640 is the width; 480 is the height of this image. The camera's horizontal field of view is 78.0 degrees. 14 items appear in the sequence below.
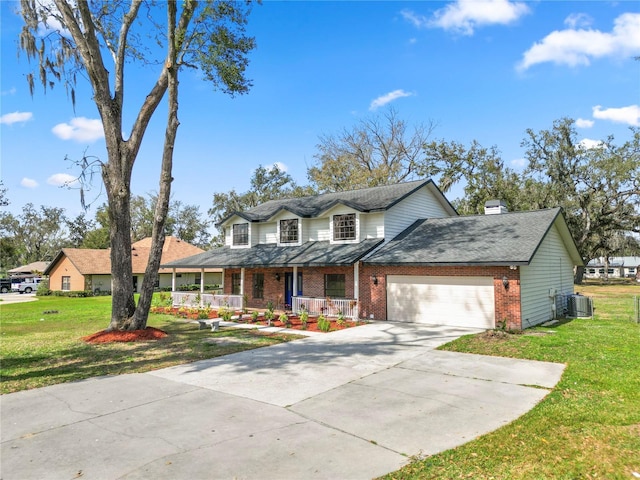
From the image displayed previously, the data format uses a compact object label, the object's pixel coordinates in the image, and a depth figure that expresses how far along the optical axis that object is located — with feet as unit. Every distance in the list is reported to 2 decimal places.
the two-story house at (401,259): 46.68
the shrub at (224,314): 57.72
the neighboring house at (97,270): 123.95
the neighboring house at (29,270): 208.65
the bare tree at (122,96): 42.96
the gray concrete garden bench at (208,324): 48.11
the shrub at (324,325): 47.46
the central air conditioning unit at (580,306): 55.26
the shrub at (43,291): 127.34
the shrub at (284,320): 51.03
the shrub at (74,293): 118.32
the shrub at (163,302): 78.32
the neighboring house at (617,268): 251.27
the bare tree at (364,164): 120.47
